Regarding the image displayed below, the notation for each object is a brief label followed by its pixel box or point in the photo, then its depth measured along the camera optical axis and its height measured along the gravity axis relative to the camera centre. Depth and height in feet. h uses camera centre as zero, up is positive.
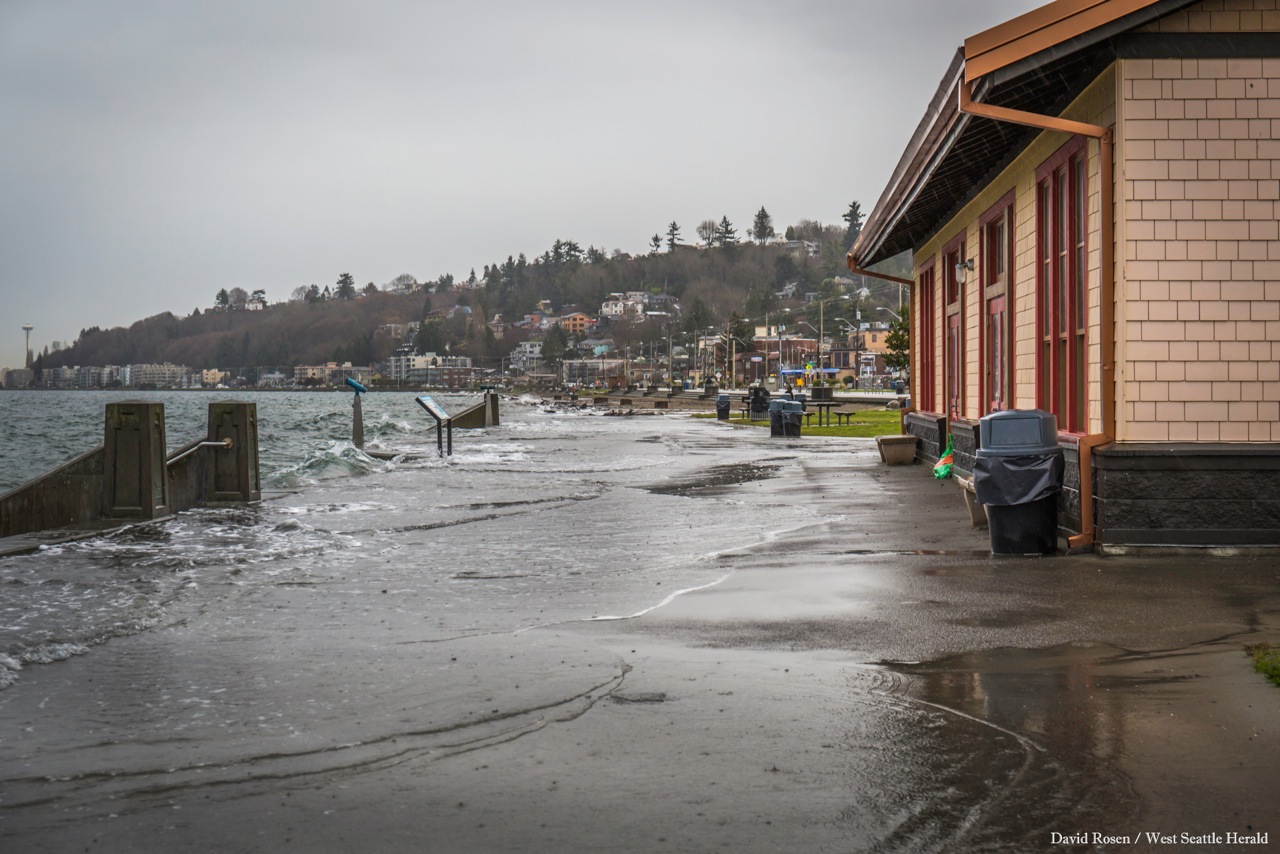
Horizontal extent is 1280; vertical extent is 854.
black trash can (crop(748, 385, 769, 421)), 163.32 -3.22
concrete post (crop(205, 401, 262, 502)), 56.75 -3.33
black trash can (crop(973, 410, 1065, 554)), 34.55 -2.92
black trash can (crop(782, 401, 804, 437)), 110.01 -3.41
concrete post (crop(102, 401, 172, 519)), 47.78 -2.74
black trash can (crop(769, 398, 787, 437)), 112.06 -3.64
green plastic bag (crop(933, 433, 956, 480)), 52.65 -3.89
